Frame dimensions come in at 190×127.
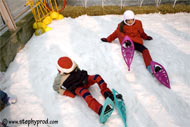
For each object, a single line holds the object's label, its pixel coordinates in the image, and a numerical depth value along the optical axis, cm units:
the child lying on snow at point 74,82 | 193
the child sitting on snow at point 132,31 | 279
